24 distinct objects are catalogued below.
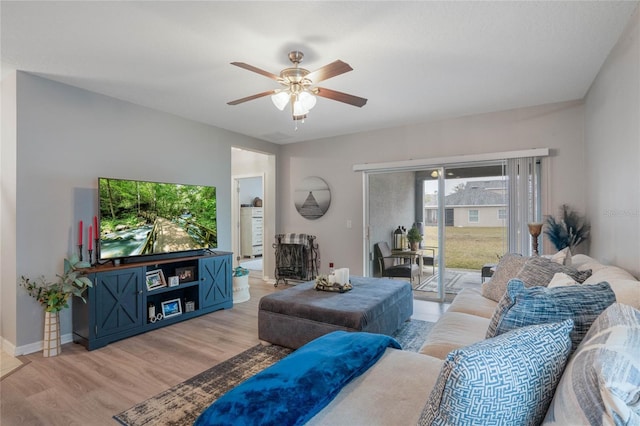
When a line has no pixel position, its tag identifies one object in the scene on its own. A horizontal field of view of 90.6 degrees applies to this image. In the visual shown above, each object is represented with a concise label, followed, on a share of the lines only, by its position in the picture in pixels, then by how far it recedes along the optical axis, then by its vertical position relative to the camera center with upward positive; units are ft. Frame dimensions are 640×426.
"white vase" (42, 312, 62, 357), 9.29 -3.49
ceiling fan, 7.95 +3.29
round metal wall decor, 17.88 +1.02
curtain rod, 12.56 +2.43
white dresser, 28.76 -1.31
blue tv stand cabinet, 9.89 -2.95
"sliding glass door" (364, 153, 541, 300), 12.92 +0.10
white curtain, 12.73 +0.59
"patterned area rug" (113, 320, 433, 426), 6.39 -4.06
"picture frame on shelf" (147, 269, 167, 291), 11.54 -2.36
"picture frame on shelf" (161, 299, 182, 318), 11.89 -3.52
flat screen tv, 10.77 -0.10
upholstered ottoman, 8.73 -2.84
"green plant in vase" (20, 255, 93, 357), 9.30 -2.30
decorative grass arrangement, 11.13 -0.62
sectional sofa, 2.37 -1.33
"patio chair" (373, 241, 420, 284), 15.23 -2.56
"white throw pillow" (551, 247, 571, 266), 8.73 -1.24
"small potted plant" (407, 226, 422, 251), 15.78 -1.17
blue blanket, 3.80 -2.32
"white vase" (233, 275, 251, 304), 15.20 -3.58
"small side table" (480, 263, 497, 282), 12.92 -2.34
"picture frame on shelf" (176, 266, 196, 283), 12.61 -2.32
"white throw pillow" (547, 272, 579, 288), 5.95 -1.30
